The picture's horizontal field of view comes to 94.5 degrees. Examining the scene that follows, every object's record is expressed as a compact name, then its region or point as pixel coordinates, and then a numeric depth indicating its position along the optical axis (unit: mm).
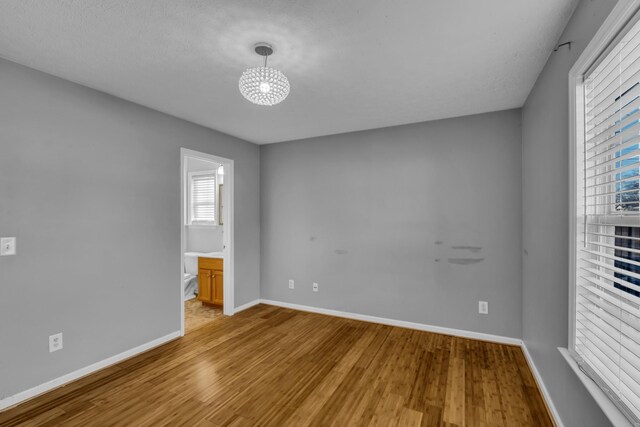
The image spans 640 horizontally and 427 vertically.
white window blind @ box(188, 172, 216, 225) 5457
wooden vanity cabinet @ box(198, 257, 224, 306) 4305
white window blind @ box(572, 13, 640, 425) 1150
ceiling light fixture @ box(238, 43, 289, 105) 1824
